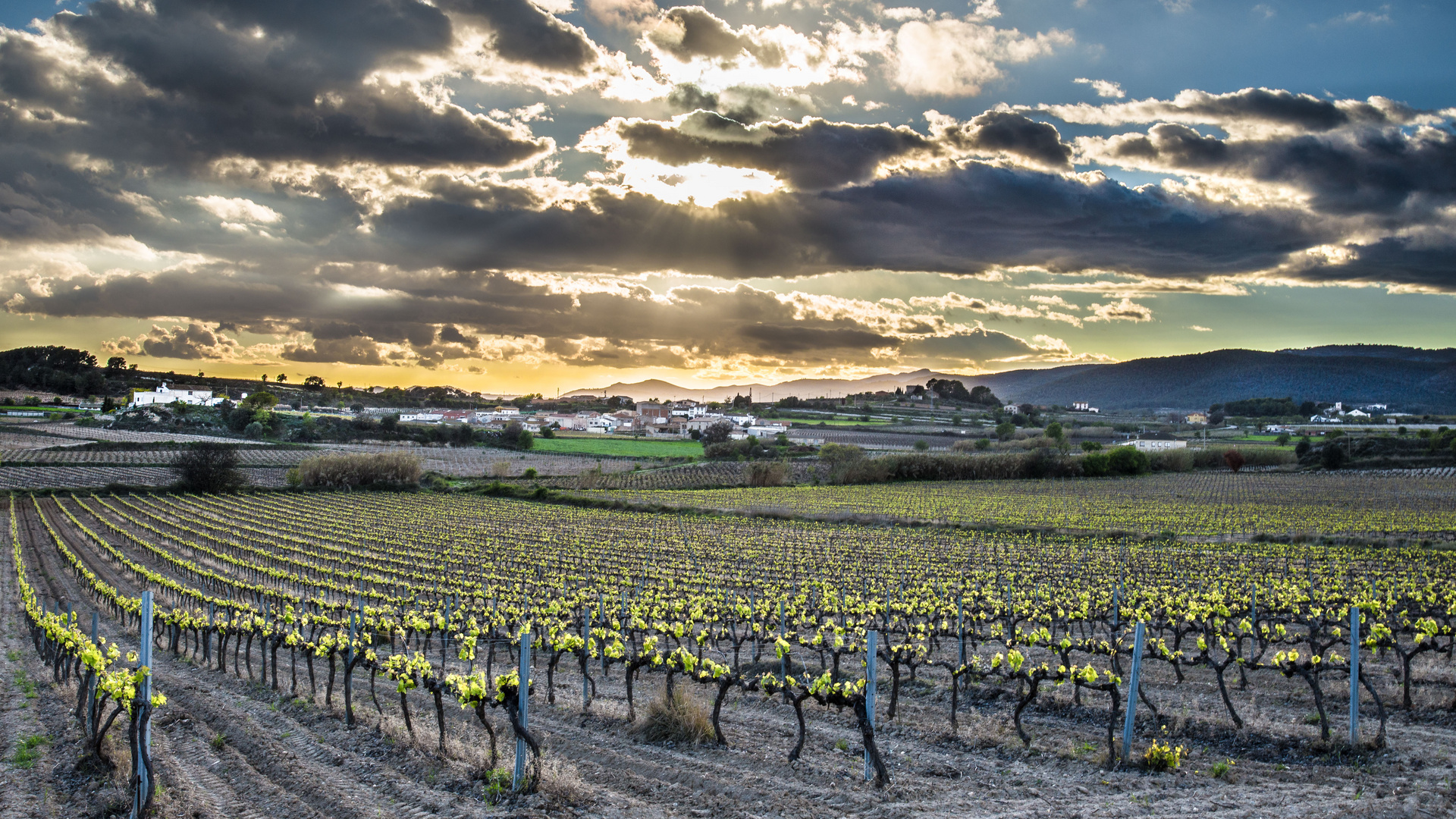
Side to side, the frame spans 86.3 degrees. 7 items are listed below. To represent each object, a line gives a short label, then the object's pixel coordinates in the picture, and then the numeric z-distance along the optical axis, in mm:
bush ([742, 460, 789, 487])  73250
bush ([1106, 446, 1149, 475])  77812
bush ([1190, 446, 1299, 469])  84312
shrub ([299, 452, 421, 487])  70812
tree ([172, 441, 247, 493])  65188
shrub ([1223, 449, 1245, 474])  82062
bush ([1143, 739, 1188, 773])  9516
